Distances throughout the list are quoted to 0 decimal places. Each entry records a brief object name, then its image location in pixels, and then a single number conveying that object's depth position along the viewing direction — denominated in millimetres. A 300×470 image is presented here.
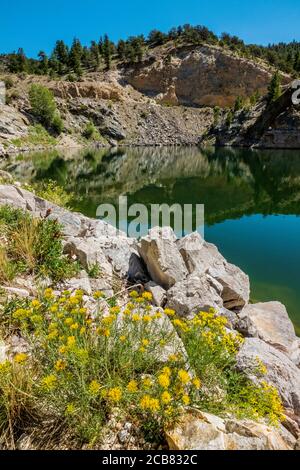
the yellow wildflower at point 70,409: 2662
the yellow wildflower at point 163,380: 2699
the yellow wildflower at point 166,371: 2920
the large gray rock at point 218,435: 2869
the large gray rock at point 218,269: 7008
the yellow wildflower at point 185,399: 2751
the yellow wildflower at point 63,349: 2853
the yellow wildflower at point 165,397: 2691
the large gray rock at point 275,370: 4281
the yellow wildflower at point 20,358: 2740
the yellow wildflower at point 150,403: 2669
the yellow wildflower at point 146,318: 3383
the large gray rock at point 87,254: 6766
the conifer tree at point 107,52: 111750
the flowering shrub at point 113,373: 2938
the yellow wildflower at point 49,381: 2703
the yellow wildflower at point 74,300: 3460
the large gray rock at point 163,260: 6828
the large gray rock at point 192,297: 5668
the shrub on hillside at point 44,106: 70000
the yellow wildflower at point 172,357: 3160
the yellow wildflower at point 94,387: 2703
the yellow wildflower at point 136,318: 3350
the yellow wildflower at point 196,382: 2910
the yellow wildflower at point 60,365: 2903
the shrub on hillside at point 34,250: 5969
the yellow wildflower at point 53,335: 3023
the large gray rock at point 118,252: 7573
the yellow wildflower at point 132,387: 2793
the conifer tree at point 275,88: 75250
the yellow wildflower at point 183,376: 2850
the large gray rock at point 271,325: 6250
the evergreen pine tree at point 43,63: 100688
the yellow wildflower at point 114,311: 3296
